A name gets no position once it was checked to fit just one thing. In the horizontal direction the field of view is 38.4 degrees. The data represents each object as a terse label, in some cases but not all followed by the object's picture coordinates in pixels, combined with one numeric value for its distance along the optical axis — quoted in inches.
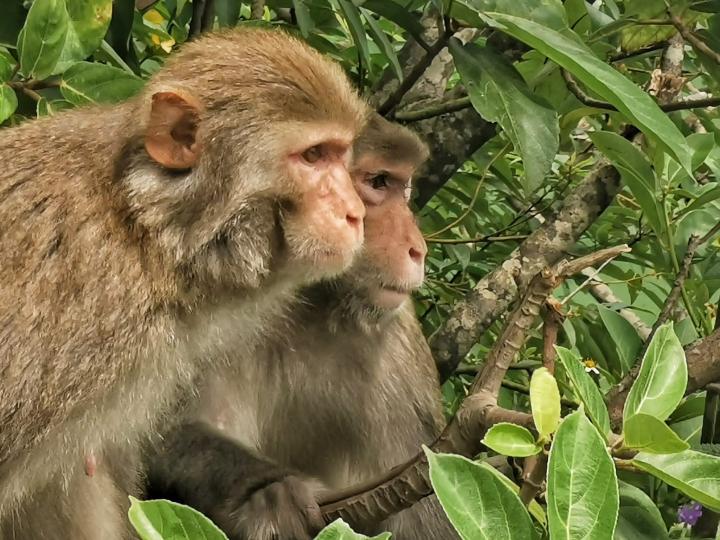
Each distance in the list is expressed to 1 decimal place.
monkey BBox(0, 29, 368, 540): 73.2
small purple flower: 83.2
